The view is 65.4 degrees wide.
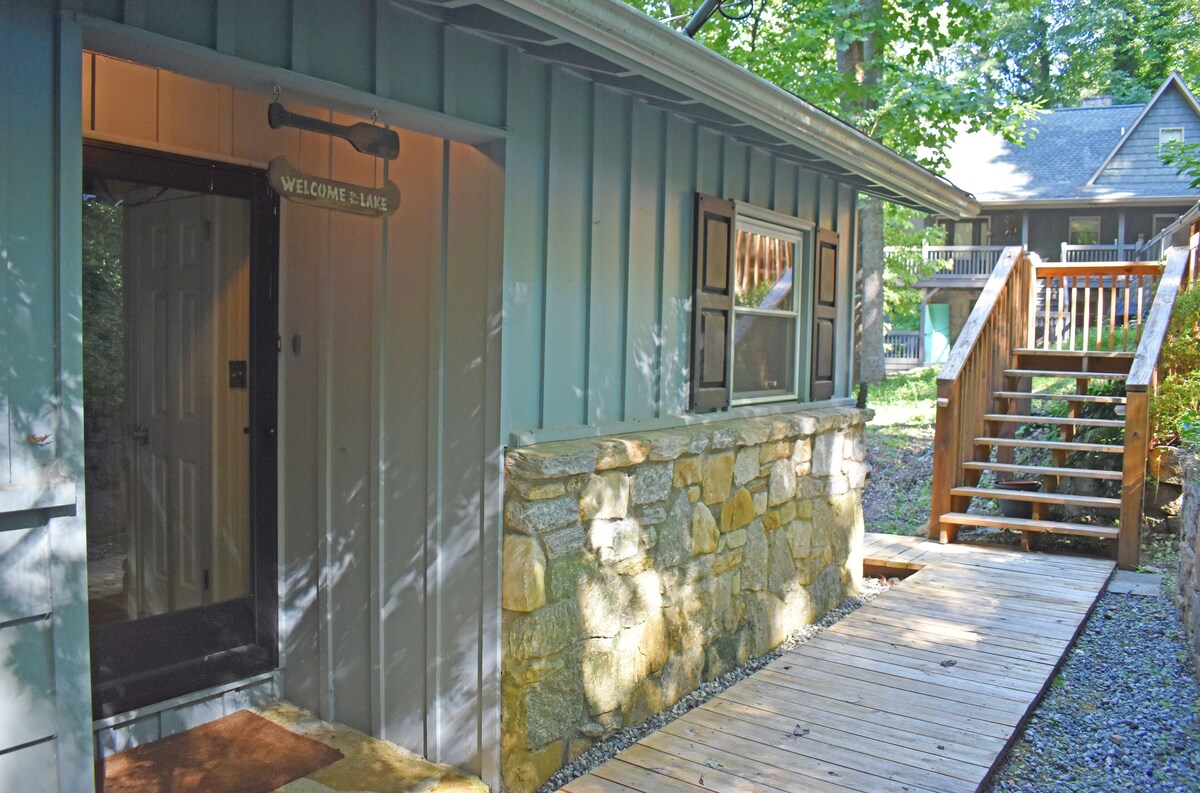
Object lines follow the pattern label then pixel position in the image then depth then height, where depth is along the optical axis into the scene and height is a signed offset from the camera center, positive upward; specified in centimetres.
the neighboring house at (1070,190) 2248 +415
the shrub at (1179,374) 724 -12
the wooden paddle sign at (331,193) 275 +49
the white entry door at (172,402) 386 -25
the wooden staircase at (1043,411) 689 -46
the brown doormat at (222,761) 340 -159
